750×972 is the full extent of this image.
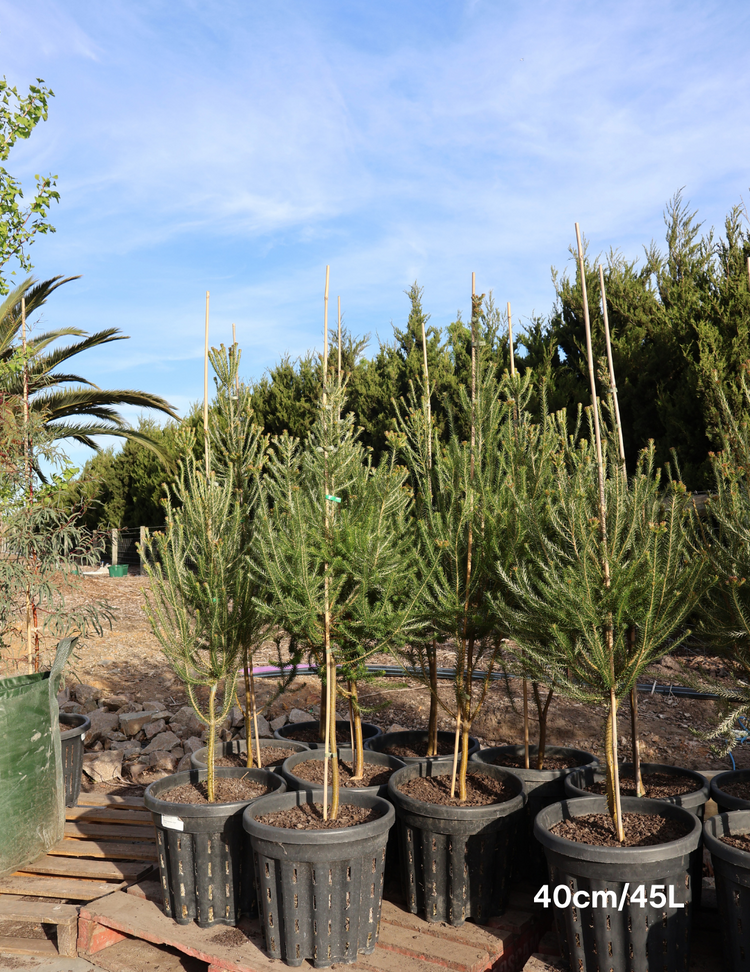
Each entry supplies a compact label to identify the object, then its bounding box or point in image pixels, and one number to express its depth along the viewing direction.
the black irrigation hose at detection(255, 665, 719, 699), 6.32
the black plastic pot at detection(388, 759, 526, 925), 2.80
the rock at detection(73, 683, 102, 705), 6.52
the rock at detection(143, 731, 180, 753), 5.38
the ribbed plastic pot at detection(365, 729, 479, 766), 4.01
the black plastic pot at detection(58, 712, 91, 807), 4.35
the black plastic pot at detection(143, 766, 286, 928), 2.87
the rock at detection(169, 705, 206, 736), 5.84
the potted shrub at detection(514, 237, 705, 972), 2.38
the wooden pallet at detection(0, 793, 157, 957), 3.03
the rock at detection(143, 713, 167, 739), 5.72
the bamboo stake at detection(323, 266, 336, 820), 2.91
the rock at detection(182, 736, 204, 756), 5.35
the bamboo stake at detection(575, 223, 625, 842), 2.57
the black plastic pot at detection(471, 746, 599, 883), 3.16
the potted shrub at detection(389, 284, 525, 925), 2.82
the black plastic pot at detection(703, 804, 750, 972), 2.36
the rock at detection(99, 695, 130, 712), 6.41
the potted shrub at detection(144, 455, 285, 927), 2.88
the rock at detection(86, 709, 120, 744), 5.66
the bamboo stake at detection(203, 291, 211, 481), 3.24
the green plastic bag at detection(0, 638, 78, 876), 3.55
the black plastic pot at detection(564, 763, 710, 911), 2.86
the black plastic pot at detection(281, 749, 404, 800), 3.19
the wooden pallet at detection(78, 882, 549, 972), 2.56
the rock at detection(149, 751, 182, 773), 5.12
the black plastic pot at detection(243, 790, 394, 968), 2.55
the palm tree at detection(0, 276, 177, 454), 9.75
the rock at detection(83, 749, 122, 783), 5.04
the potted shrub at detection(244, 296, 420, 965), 2.56
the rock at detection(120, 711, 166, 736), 5.74
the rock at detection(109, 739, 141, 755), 5.39
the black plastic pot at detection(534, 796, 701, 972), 2.37
